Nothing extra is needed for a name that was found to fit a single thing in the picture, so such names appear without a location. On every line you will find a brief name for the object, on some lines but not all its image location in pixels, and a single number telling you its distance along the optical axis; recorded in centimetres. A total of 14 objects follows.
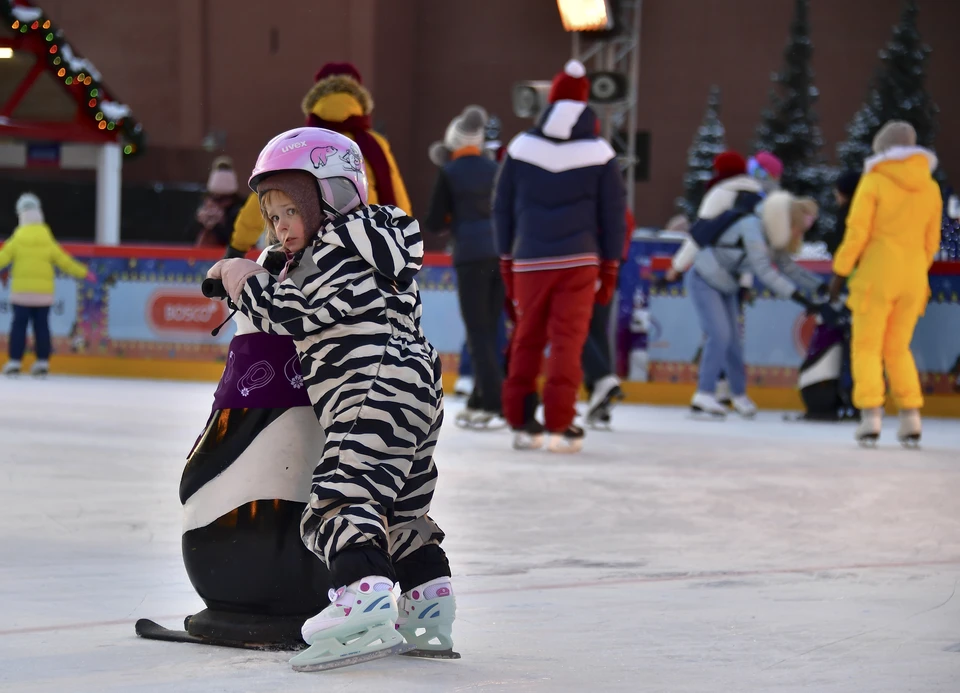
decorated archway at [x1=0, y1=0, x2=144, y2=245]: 3716
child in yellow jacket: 2209
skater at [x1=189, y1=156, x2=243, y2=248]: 2352
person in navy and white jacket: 1380
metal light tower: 2158
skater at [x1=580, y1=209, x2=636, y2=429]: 1623
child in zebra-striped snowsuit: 538
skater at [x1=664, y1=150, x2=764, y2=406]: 1891
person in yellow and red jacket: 1196
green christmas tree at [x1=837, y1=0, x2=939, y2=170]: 4931
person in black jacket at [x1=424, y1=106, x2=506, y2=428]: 1633
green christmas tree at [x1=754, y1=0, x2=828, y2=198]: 5066
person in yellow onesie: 1516
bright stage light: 2105
